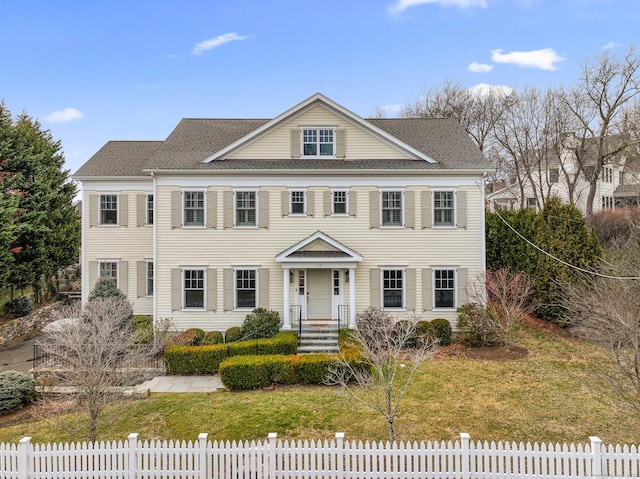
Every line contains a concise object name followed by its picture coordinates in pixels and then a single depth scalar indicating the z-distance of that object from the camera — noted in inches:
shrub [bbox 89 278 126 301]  598.5
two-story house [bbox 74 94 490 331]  621.0
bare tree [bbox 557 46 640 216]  916.6
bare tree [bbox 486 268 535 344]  548.7
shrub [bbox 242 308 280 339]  570.9
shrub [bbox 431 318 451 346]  575.2
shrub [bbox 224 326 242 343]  577.9
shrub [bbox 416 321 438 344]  553.3
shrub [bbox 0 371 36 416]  417.1
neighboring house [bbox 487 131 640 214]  1200.8
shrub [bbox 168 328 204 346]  555.2
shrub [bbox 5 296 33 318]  868.6
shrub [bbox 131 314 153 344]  568.7
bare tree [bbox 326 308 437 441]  316.4
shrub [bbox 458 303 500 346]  557.2
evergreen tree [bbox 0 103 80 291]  868.0
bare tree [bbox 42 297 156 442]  303.1
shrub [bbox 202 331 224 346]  563.5
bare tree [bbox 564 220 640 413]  303.1
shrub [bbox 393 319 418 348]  555.2
